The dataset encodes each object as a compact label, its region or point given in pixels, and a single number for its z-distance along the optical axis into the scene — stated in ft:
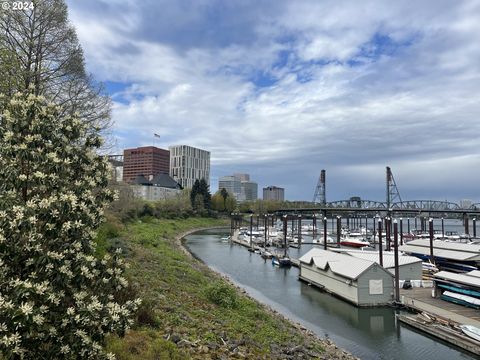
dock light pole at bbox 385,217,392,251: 148.07
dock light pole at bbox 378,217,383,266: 131.11
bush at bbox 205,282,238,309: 78.38
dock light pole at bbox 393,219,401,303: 104.17
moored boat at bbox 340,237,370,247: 271.16
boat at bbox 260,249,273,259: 203.99
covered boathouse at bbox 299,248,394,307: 105.19
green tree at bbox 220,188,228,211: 536.46
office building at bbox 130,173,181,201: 566.93
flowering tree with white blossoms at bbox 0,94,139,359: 19.36
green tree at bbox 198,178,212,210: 491.43
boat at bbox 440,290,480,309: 94.22
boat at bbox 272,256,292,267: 175.11
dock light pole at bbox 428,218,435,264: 158.40
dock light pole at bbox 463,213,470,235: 316.68
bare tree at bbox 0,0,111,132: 61.31
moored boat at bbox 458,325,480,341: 74.39
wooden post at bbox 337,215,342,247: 229.04
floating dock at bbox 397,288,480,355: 75.77
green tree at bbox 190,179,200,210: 477.44
